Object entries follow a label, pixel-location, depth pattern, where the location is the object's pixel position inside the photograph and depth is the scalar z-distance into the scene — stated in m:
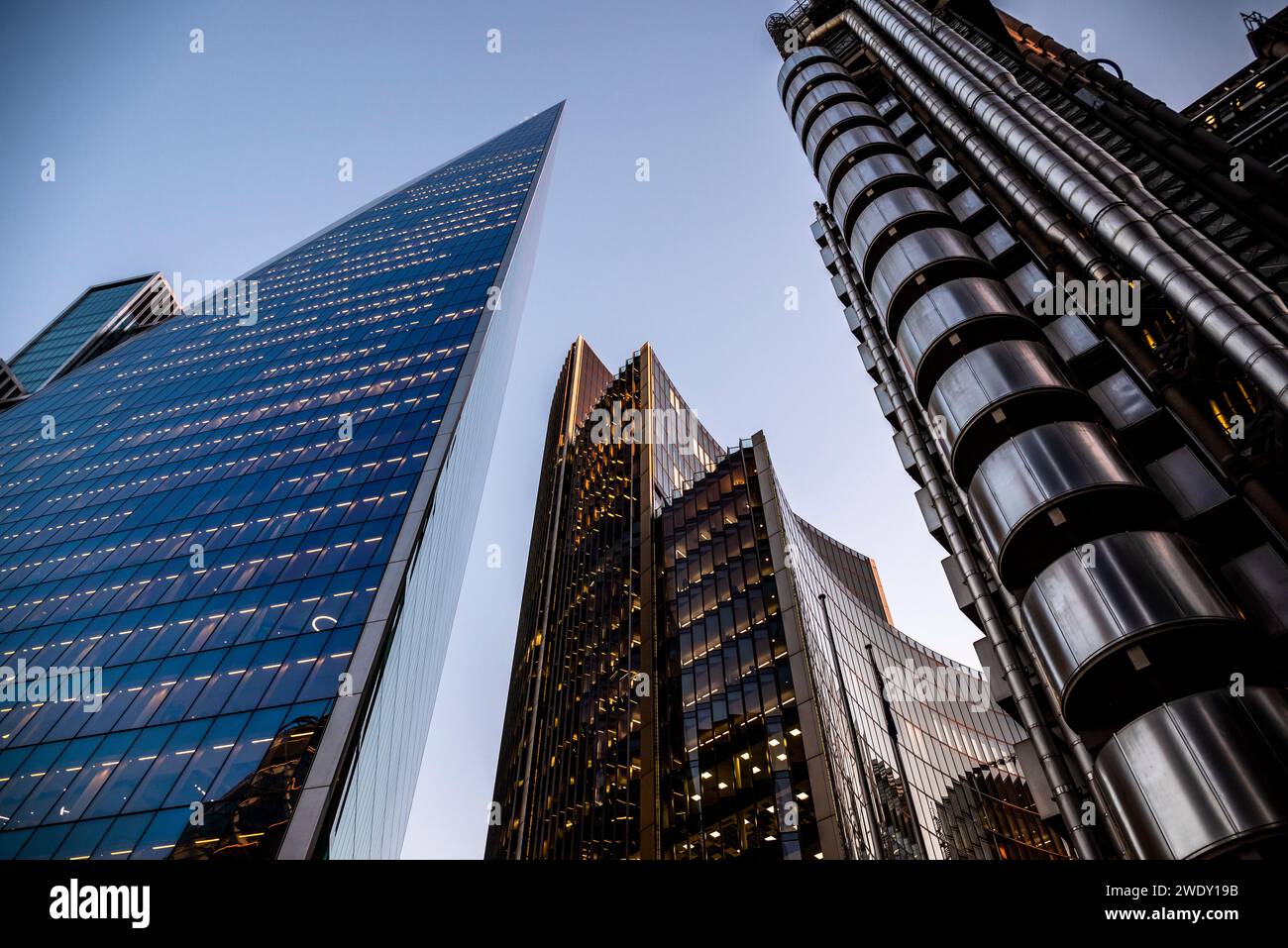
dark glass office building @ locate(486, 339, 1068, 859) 50.44
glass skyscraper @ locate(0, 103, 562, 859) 33.34
